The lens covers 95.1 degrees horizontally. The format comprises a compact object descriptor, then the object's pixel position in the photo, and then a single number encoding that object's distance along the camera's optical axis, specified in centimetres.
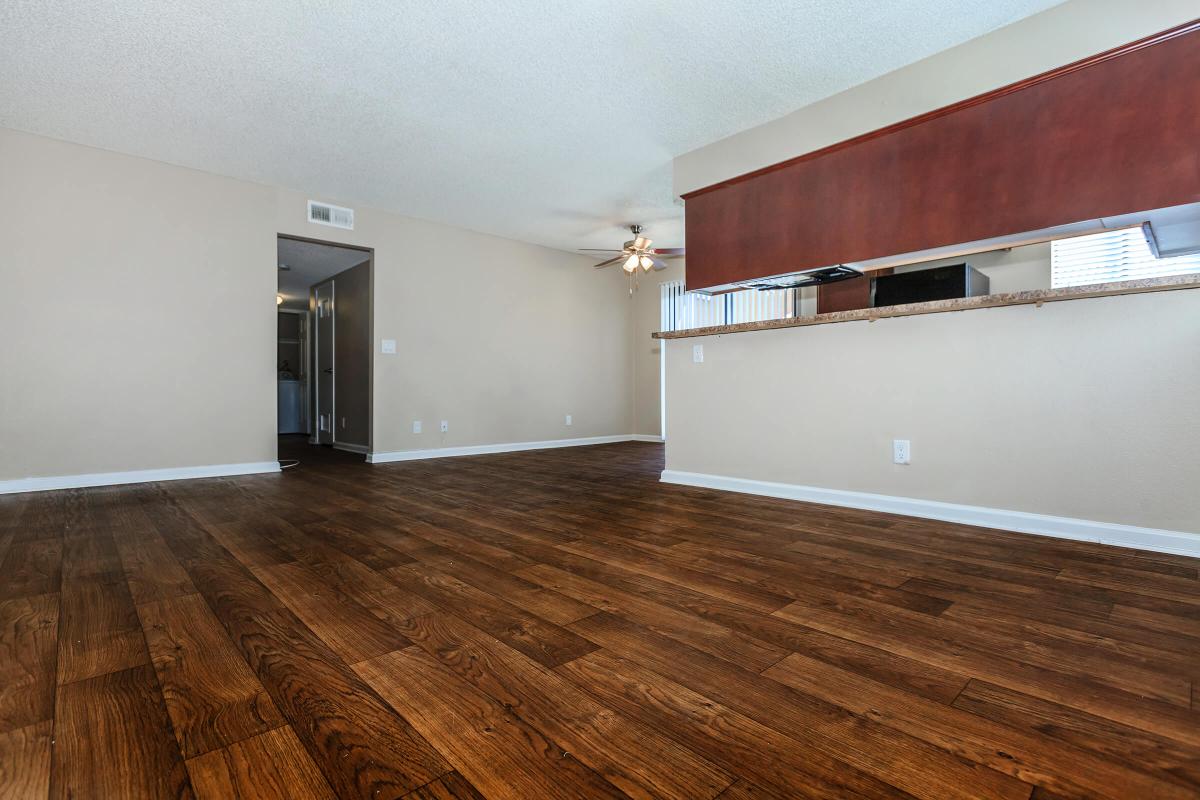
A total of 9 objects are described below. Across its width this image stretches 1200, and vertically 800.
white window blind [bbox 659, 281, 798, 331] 521
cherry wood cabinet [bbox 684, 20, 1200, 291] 226
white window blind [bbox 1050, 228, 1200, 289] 297
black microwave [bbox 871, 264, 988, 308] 293
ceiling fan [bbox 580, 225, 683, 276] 525
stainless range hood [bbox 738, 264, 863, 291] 337
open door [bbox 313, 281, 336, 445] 727
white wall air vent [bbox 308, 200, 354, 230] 501
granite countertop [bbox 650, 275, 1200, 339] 220
